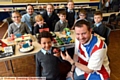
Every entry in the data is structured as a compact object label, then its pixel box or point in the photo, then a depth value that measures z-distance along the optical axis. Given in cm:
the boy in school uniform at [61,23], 338
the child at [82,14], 364
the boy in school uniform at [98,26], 315
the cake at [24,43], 237
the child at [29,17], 386
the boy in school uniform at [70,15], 417
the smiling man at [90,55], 167
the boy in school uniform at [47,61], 197
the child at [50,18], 386
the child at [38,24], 317
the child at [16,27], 312
